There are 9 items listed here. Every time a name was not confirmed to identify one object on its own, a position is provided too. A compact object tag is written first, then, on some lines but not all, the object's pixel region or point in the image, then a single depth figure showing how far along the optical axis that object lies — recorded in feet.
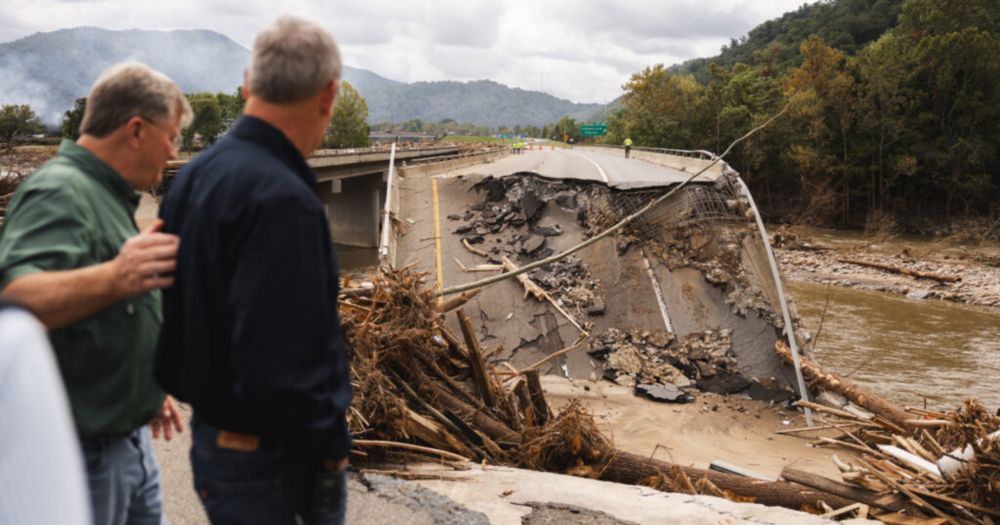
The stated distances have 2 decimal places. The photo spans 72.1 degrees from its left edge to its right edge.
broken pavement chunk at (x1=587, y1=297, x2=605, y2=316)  41.50
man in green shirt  6.45
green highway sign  349.82
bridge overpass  132.05
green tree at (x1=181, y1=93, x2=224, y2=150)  182.05
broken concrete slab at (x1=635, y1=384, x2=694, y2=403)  35.12
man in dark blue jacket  5.72
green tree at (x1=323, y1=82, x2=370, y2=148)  273.33
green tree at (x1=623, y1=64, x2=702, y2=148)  188.24
